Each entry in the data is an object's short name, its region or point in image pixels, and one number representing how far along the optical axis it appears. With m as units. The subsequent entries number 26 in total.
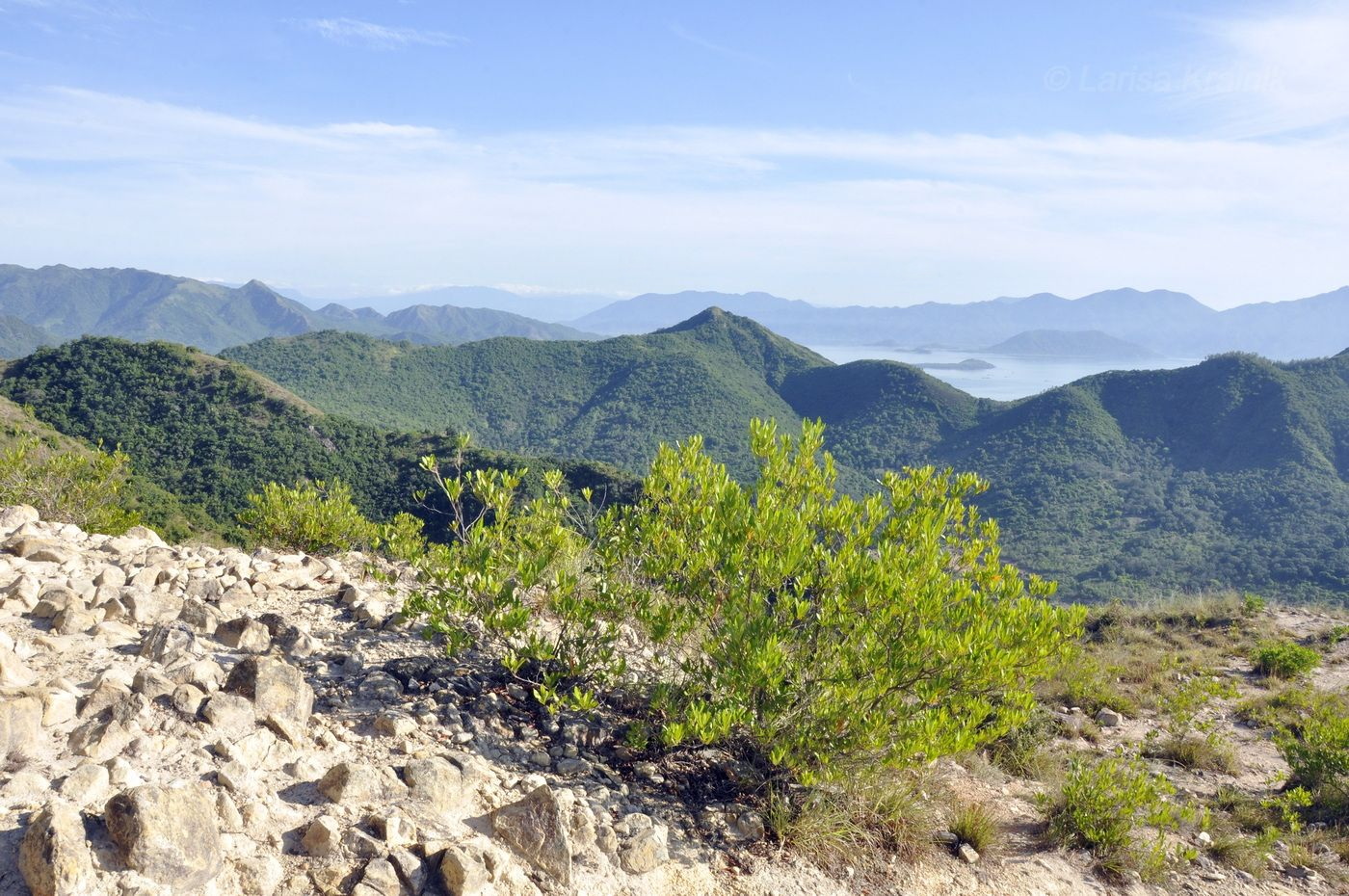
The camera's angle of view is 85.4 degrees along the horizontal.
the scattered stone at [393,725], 4.09
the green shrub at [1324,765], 6.11
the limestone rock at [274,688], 3.88
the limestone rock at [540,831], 3.42
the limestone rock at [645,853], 3.67
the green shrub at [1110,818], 4.80
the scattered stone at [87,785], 2.97
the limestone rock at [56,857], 2.53
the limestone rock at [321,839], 3.09
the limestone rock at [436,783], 3.60
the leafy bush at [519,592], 4.27
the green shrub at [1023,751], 6.33
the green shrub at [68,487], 9.48
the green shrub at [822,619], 3.88
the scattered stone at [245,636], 4.66
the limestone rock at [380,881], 2.93
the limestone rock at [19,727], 3.21
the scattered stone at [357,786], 3.44
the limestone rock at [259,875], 2.85
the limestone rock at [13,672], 3.61
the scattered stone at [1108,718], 8.16
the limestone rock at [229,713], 3.65
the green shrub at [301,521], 9.23
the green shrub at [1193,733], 7.16
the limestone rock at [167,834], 2.70
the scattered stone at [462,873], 3.06
